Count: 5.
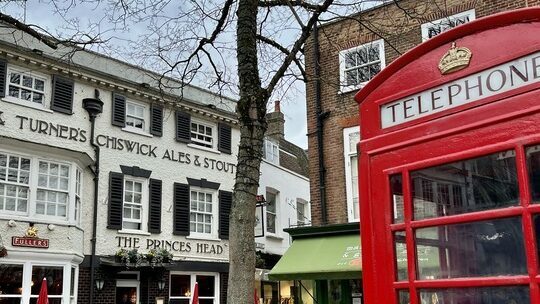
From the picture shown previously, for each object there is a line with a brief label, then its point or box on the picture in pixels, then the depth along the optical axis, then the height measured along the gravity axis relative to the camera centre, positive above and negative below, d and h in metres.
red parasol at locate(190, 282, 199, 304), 14.59 -0.32
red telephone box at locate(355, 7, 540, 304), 2.38 +0.49
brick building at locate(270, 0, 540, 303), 11.70 +3.38
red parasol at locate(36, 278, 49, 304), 12.62 -0.21
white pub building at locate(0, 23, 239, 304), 15.37 +3.07
